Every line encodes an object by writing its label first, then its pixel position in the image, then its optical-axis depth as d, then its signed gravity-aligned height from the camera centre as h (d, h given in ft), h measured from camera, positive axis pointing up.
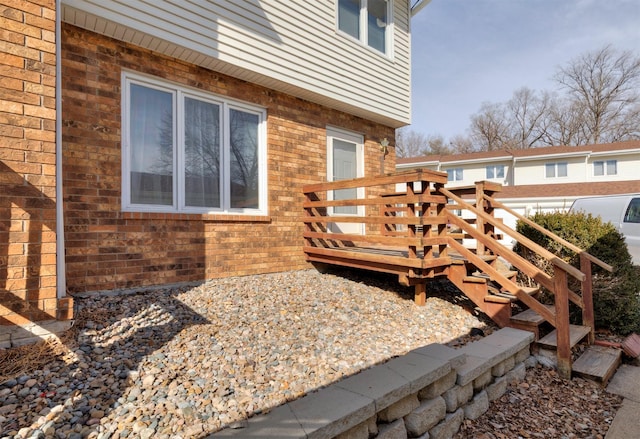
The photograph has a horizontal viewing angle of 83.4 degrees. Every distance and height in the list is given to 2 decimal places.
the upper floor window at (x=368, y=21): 20.84 +12.24
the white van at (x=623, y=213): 22.63 +0.49
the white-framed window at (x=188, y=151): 13.93 +3.13
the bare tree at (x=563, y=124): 88.28 +24.66
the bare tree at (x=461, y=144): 106.32 +23.21
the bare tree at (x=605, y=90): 81.30 +30.66
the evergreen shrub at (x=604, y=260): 14.10 -1.91
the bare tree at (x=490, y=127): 101.45 +27.17
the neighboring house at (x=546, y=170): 50.55 +9.08
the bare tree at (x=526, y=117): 96.17 +28.54
